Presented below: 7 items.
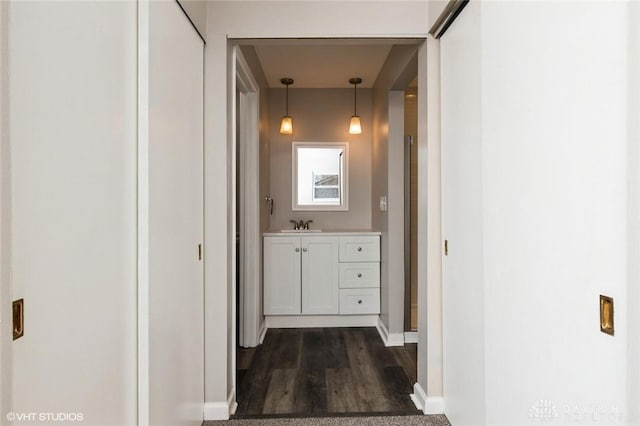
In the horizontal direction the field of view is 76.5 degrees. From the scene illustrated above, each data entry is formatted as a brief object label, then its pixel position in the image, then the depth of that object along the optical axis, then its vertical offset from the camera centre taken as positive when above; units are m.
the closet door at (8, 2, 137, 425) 0.93 +0.02
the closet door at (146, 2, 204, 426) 1.56 -0.03
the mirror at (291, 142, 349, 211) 4.52 +0.41
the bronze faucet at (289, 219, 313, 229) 4.39 -0.12
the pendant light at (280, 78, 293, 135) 4.00 +0.87
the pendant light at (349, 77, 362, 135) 4.04 +0.87
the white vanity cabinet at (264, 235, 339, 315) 3.94 -0.61
